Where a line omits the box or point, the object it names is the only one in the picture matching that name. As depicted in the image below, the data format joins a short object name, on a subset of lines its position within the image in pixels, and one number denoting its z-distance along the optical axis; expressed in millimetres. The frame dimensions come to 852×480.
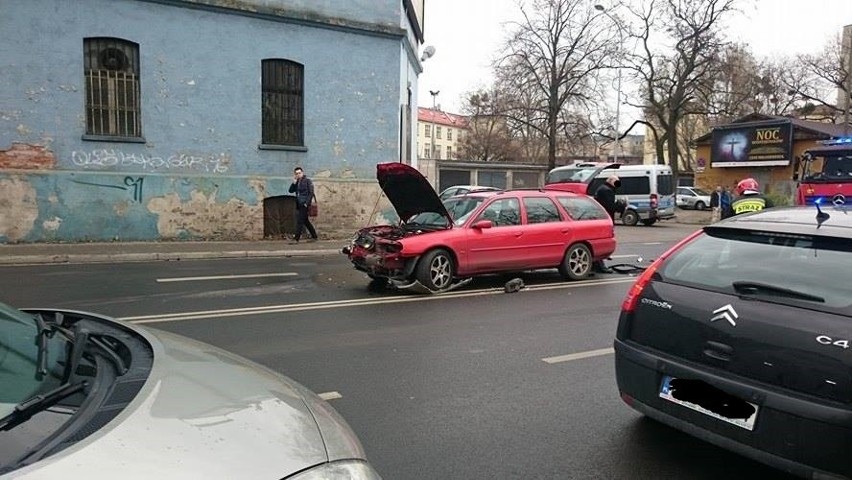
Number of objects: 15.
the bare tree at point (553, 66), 35500
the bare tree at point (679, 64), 34469
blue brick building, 13477
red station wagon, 8656
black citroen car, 2826
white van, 25188
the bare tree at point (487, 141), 56812
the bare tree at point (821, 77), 44756
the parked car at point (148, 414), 1562
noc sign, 35625
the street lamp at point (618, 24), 34225
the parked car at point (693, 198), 40562
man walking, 14891
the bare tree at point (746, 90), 38062
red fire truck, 16781
